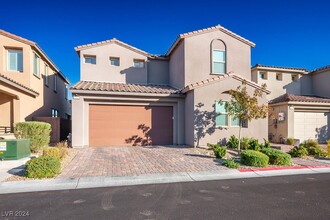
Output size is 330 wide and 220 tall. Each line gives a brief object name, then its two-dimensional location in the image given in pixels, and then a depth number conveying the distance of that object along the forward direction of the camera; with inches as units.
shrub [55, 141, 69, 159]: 326.7
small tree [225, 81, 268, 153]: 381.7
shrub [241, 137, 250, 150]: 441.7
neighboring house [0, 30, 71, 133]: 458.9
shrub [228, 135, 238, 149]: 458.4
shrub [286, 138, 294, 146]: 543.2
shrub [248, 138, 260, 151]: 419.1
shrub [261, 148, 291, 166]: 324.2
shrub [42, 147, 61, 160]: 297.3
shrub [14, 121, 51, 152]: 387.5
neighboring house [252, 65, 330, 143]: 574.1
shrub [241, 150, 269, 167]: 311.0
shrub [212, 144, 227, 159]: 358.6
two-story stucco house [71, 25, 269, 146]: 465.1
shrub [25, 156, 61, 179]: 238.4
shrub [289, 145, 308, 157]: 389.3
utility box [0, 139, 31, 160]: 319.3
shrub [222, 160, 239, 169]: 302.4
